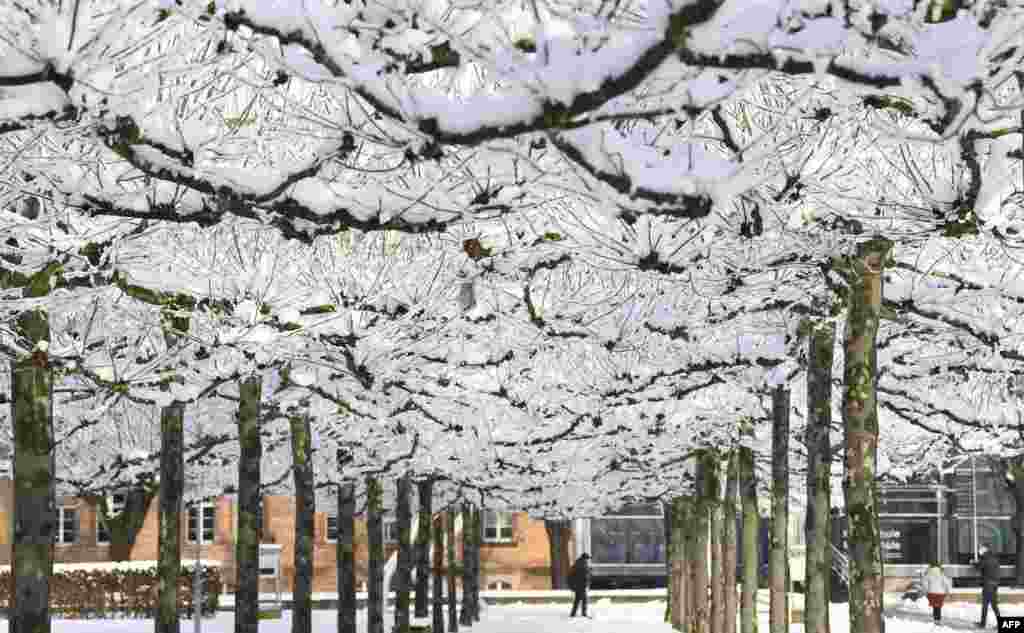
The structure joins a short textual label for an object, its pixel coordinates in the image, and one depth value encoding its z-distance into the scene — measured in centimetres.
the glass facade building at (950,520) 6347
